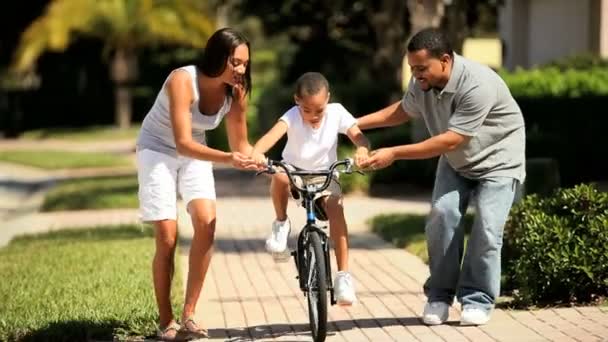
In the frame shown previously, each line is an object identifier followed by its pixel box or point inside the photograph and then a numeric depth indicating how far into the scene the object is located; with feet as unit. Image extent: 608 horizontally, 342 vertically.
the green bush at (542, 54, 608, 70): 75.31
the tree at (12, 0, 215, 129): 129.70
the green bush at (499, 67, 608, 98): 63.16
